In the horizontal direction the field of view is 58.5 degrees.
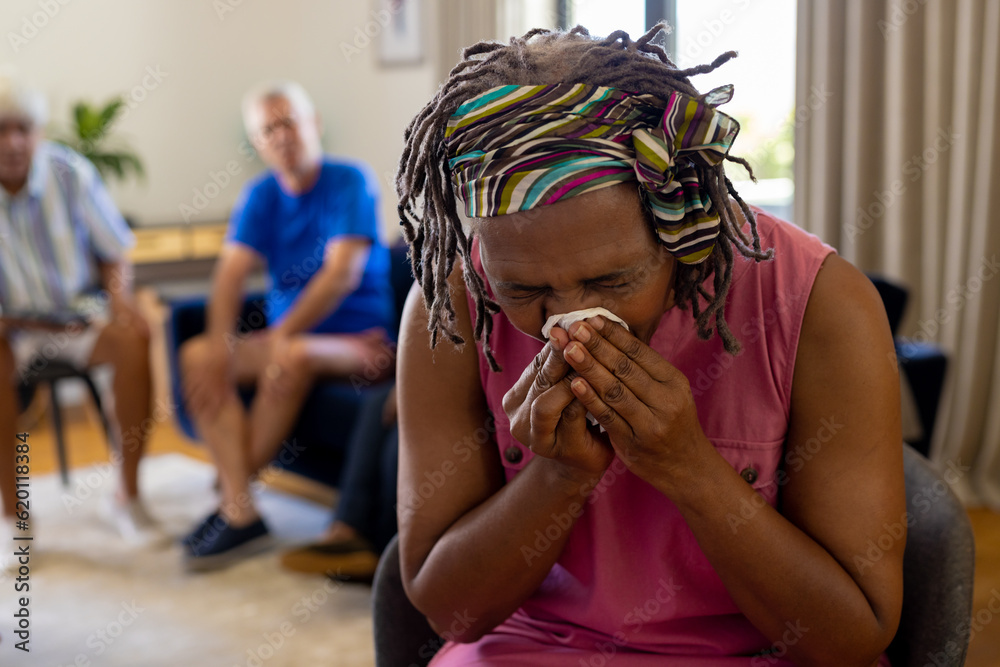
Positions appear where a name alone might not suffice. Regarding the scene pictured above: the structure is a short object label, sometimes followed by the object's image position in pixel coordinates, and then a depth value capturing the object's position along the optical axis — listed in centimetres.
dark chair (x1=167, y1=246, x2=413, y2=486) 265
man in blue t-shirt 271
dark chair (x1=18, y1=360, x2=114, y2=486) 300
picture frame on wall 466
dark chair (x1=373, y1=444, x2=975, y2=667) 84
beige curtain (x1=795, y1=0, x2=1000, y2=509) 266
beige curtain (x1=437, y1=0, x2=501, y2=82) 416
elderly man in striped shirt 289
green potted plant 422
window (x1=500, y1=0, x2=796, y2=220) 320
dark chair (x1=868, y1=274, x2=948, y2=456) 240
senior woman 75
